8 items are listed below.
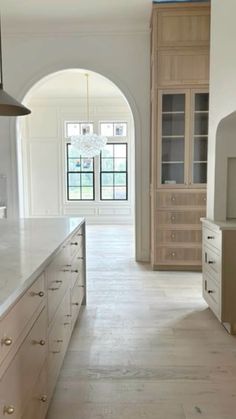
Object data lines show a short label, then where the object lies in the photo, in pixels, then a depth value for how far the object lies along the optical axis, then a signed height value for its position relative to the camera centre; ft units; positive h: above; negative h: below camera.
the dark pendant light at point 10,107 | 6.43 +1.74
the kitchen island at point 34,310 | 3.80 -1.90
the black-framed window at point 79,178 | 29.96 +0.73
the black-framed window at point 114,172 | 29.96 +1.25
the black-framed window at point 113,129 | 29.60 +5.13
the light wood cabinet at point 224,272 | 8.82 -2.41
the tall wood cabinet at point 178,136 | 13.84 +2.19
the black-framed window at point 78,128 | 29.66 +5.25
